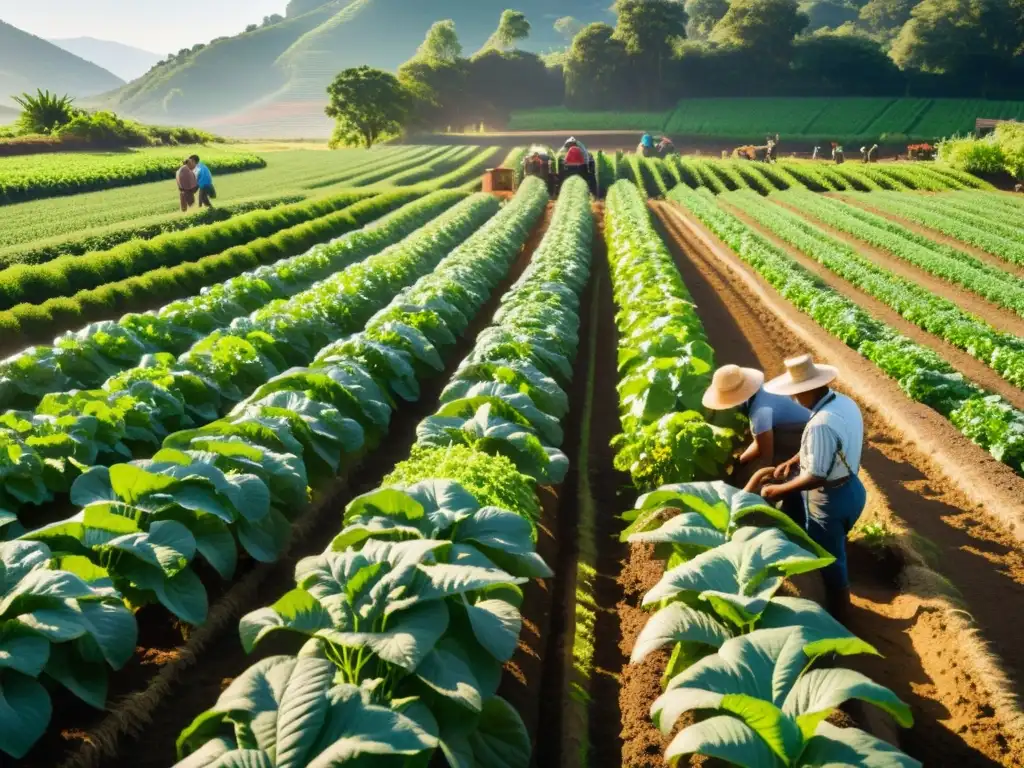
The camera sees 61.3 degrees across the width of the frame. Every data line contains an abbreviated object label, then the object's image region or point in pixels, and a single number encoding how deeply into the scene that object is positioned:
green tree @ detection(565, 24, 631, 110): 84.38
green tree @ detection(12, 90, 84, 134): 55.28
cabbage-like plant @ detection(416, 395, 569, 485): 6.20
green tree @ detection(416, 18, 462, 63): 116.94
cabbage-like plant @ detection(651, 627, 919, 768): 3.00
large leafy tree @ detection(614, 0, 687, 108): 81.50
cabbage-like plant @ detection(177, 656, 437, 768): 3.00
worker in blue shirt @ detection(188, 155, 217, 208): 25.06
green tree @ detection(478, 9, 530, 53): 117.94
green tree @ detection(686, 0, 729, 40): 140.25
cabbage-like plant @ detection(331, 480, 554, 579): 4.46
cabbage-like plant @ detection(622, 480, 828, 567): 4.55
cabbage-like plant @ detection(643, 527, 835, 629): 3.94
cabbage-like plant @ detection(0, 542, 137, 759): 3.80
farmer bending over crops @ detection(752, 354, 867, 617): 5.33
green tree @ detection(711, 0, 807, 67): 82.06
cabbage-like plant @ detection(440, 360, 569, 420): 7.39
